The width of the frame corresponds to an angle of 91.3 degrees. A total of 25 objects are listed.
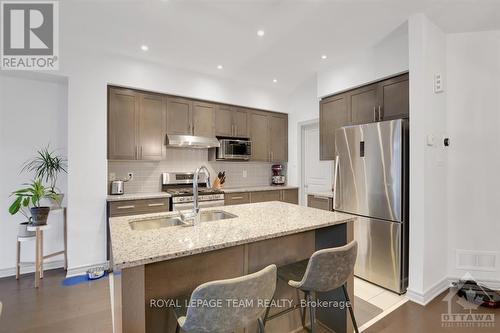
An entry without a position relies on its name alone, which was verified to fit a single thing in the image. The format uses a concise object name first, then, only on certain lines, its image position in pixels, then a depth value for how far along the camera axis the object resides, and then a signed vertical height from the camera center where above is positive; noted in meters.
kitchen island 1.12 -0.53
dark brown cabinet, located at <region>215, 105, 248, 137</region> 4.19 +0.80
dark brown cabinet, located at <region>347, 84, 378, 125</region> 3.10 +0.83
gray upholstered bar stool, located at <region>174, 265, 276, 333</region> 1.03 -0.61
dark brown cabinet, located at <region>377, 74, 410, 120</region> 2.74 +0.80
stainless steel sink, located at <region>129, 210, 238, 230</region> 1.84 -0.44
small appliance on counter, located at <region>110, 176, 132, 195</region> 3.39 -0.28
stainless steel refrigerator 2.50 -0.32
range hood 3.67 +0.39
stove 3.50 -0.38
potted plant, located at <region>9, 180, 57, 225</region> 2.61 -0.39
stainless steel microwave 4.19 +0.30
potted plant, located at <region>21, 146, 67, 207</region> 3.03 +0.00
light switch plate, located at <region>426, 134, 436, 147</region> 2.40 +0.26
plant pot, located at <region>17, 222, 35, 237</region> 2.75 -0.73
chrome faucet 1.79 -0.28
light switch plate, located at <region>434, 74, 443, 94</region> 2.51 +0.84
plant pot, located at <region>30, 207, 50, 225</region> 2.71 -0.53
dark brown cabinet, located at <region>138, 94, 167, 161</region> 3.51 +0.59
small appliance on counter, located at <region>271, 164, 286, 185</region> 4.98 -0.18
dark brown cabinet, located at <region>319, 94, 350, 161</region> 3.52 +0.69
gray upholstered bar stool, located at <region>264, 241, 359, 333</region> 1.41 -0.62
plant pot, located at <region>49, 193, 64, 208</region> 3.00 -0.44
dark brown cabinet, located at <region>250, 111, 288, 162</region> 4.61 +0.60
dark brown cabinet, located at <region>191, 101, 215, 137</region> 3.94 +0.78
